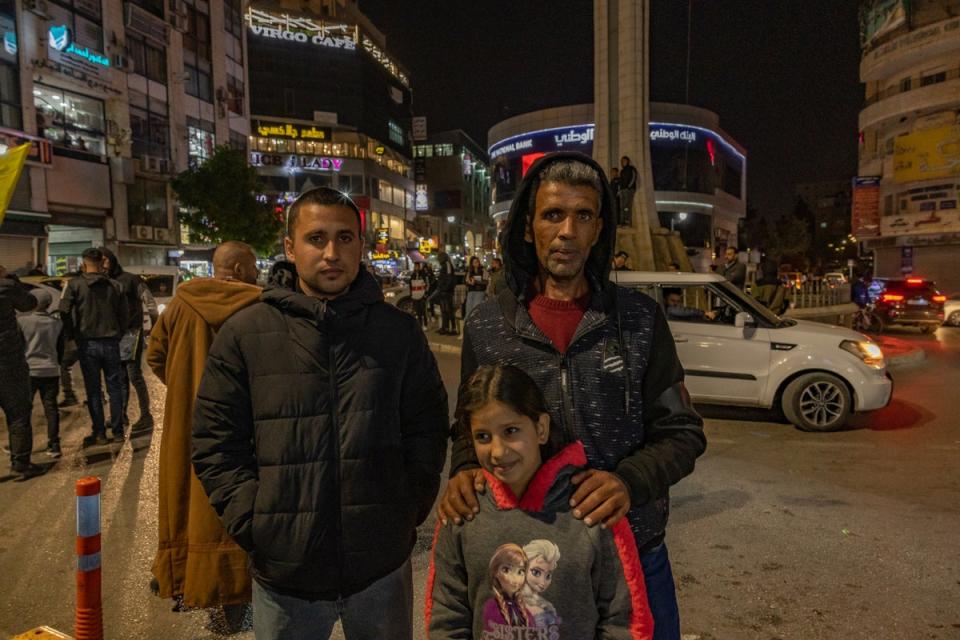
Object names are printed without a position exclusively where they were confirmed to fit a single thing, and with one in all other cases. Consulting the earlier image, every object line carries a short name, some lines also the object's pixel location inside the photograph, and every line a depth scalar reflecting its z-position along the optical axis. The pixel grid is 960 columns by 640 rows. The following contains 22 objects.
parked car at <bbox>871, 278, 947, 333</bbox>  17.30
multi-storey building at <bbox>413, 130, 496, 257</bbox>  118.00
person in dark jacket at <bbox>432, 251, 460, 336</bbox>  16.50
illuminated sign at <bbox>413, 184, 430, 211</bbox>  94.00
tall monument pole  19.95
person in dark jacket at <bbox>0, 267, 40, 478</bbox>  5.73
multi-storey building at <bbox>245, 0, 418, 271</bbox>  77.25
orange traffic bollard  2.52
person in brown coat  2.84
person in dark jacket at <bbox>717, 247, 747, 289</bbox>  12.07
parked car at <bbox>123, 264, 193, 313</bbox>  17.02
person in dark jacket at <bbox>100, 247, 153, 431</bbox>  6.98
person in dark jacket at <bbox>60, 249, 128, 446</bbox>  6.55
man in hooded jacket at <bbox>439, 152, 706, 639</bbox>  1.69
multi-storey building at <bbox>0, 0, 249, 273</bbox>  24.84
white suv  7.31
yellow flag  4.62
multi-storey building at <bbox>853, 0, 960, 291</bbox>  41.34
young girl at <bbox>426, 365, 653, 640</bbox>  1.53
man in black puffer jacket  1.89
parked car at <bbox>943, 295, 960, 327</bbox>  18.97
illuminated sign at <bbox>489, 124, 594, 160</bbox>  67.19
